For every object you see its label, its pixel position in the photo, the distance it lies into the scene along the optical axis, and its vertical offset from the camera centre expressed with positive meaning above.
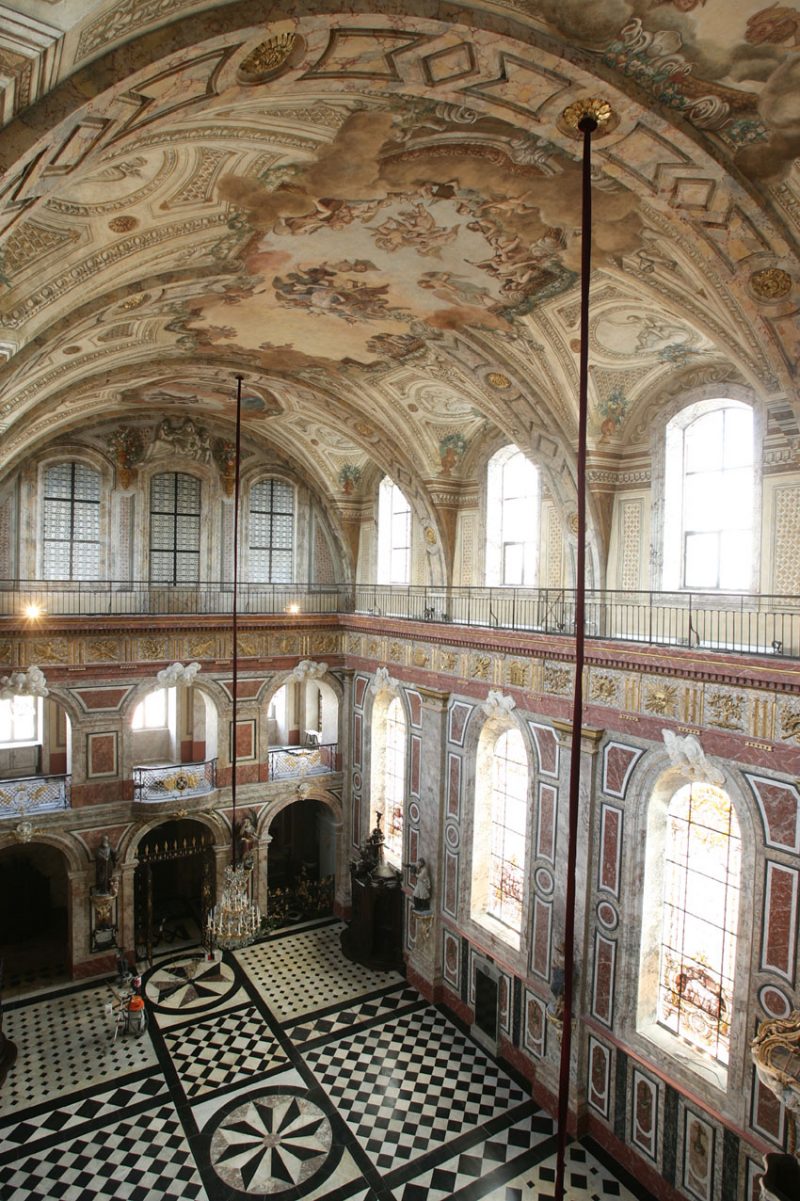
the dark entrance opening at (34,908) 17.38 -7.96
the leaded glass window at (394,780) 17.73 -4.51
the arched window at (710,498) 10.61 +1.42
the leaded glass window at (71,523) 17.69 +1.41
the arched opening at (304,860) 19.47 -7.49
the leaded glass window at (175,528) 18.94 +1.43
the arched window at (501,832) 13.89 -4.50
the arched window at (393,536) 18.73 +1.35
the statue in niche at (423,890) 15.27 -6.02
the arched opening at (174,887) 17.62 -7.72
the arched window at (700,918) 10.09 -4.42
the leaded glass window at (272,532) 20.28 +1.48
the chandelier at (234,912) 12.29 -5.26
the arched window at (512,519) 14.66 +1.43
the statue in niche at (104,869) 16.30 -6.11
